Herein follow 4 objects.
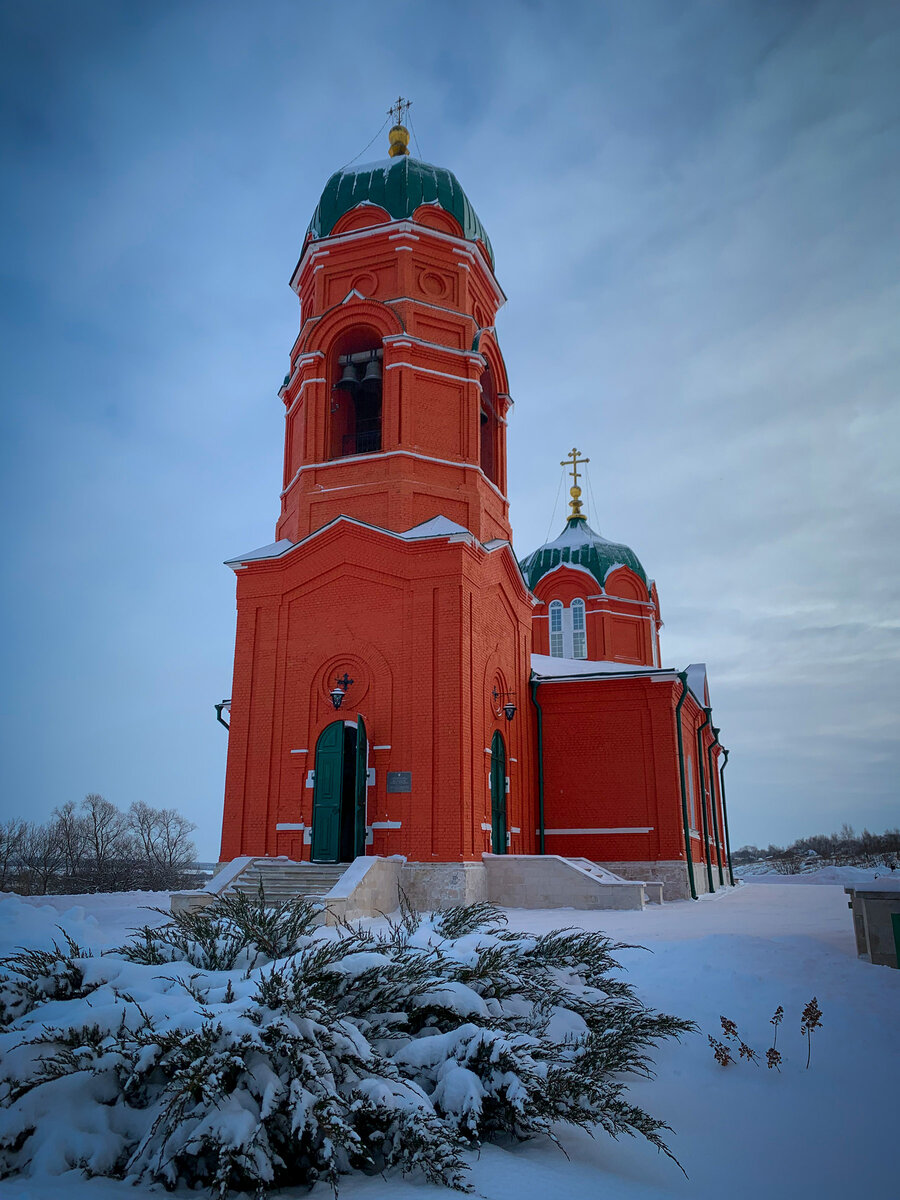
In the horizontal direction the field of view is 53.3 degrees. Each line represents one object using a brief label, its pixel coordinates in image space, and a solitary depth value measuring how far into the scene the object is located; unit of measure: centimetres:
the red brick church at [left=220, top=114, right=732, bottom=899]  1436
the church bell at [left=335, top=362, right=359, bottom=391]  1695
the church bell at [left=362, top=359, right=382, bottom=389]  1681
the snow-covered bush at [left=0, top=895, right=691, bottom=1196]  328
